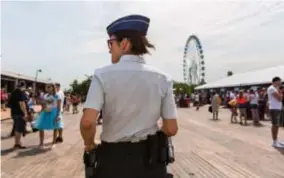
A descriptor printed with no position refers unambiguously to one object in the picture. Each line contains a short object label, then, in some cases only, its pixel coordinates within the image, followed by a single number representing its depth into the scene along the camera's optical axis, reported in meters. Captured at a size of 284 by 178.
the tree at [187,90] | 50.95
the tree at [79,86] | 80.59
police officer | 2.16
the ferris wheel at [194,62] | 68.38
